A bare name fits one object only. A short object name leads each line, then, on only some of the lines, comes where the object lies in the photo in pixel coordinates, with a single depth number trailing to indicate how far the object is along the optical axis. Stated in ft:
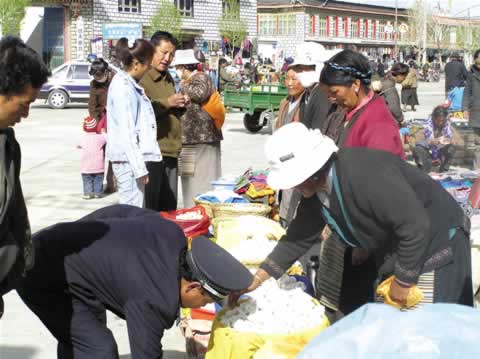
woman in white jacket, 18.03
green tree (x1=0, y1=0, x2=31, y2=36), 121.29
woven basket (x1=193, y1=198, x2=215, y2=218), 20.97
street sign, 112.68
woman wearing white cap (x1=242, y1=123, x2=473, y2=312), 10.40
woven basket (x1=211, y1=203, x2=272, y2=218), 20.90
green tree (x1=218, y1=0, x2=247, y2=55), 172.14
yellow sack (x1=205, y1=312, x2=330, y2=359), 11.52
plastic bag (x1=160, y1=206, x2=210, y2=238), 18.99
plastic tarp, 6.30
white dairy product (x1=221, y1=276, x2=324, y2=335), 12.05
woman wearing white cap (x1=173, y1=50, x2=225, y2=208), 22.33
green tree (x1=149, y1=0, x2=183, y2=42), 154.10
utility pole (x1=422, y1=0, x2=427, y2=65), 195.83
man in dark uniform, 10.38
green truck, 54.13
